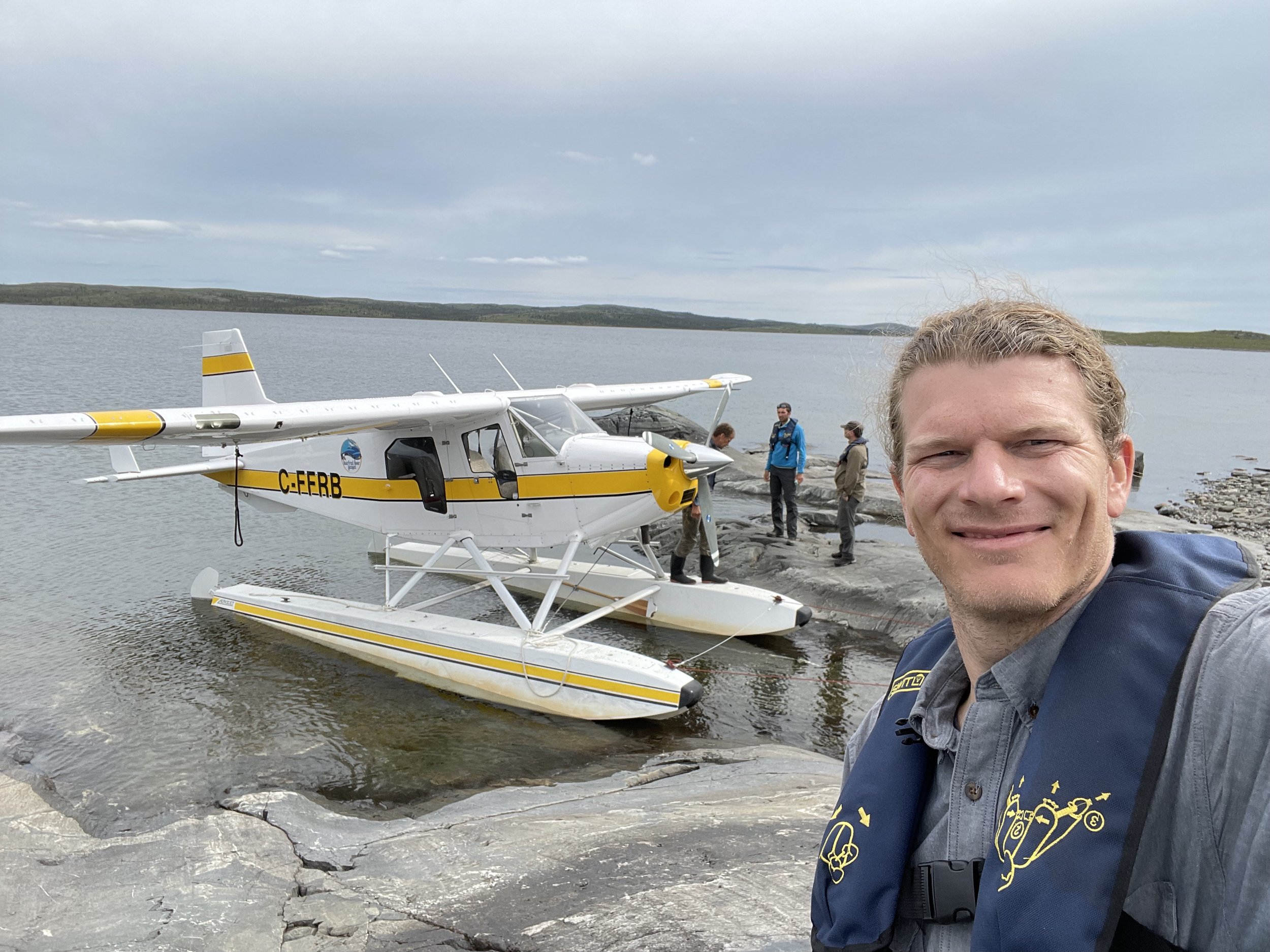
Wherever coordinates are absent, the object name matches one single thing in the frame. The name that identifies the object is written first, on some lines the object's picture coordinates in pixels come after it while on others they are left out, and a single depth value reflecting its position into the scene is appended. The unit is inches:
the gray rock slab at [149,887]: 145.4
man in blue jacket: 501.4
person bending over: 418.3
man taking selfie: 40.4
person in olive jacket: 462.3
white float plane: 309.0
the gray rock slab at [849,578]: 412.5
